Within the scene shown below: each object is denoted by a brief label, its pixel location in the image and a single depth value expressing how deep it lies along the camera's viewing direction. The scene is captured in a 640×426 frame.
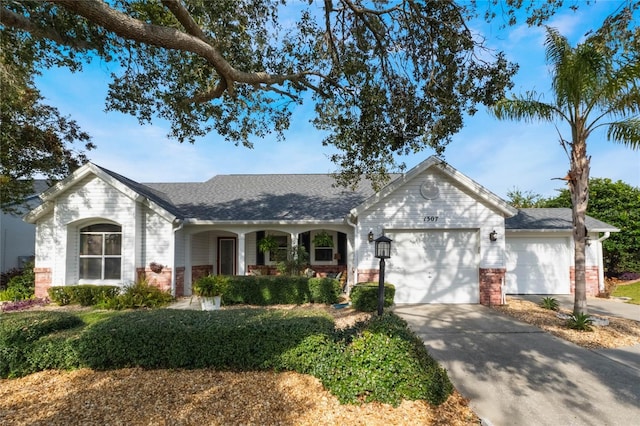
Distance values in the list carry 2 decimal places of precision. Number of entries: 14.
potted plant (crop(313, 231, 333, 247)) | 13.83
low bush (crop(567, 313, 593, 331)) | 7.26
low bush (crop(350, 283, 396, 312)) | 9.18
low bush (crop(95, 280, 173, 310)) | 9.95
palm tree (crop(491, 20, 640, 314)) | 6.99
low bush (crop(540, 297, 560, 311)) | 9.51
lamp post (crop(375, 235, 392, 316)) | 6.54
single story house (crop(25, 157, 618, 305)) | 10.71
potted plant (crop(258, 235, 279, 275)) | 13.87
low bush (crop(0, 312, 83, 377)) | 4.92
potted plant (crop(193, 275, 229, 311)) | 9.26
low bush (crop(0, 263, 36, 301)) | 11.92
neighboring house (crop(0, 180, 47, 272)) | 17.10
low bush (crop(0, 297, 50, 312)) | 10.20
